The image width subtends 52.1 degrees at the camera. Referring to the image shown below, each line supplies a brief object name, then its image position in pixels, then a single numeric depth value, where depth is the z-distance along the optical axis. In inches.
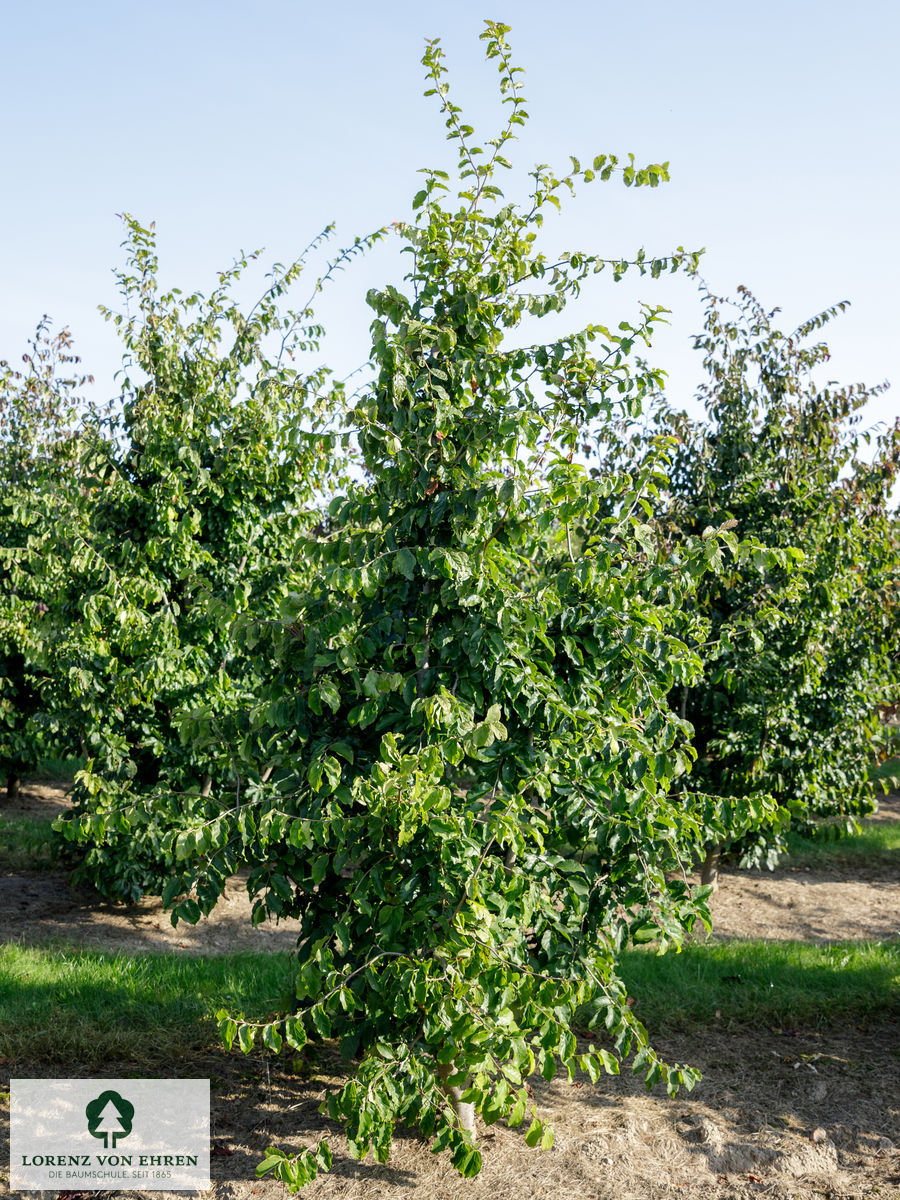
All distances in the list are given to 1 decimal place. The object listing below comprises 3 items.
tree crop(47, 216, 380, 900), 257.3
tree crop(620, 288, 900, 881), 272.1
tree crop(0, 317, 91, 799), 287.0
